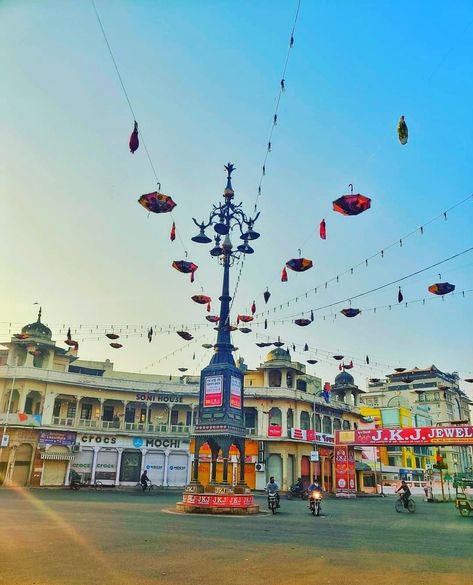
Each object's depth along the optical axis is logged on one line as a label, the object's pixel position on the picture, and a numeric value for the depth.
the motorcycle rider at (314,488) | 20.44
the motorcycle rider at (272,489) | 20.09
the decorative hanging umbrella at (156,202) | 14.26
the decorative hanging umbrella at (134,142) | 11.30
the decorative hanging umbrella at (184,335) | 26.66
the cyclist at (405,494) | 24.62
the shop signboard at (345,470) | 38.88
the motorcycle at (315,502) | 19.92
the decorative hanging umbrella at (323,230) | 14.59
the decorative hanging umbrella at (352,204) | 13.24
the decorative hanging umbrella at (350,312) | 20.38
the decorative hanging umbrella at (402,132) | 10.58
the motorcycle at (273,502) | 20.06
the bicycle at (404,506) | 24.61
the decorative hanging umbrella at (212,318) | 23.78
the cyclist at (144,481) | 35.34
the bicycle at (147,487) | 36.84
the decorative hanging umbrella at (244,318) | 23.88
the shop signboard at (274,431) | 42.66
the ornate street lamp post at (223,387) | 20.53
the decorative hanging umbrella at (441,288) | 16.62
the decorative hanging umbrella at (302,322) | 22.66
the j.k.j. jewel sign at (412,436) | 32.62
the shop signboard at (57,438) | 38.42
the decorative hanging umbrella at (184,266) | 17.97
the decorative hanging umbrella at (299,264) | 16.33
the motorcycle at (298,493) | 35.41
